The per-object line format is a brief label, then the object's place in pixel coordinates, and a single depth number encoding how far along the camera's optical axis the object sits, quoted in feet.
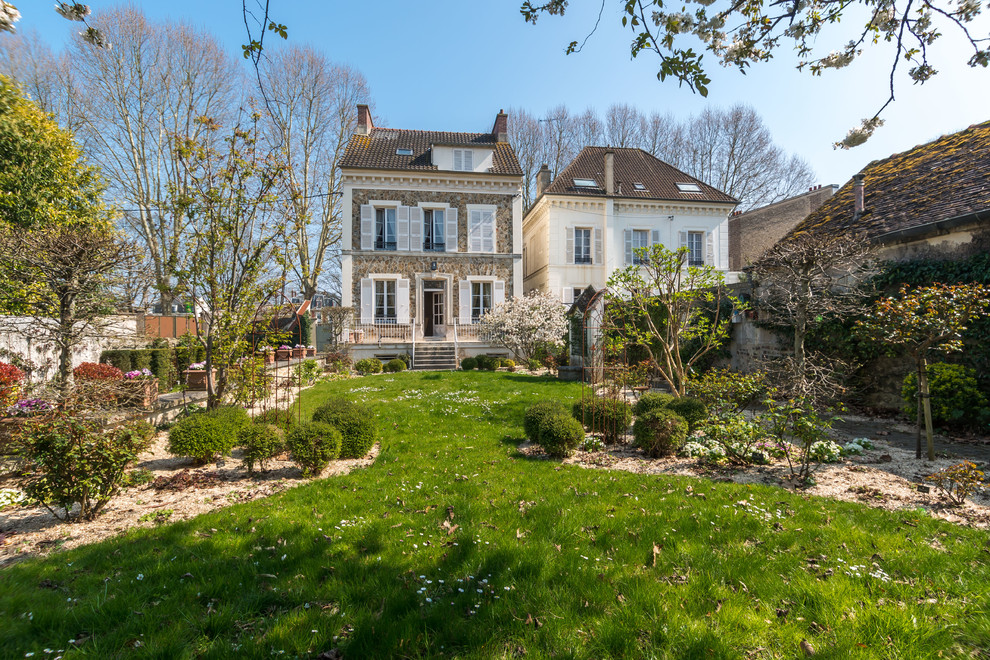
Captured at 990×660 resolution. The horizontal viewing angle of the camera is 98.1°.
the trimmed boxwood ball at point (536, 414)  18.28
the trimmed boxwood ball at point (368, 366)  47.47
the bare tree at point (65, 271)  17.42
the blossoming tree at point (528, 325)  48.21
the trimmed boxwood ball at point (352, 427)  17.56
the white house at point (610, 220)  65.10
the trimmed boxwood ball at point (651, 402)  19.61
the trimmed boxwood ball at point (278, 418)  19.36
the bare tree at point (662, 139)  89.86
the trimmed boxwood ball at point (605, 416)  19.75
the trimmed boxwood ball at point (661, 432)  17.35
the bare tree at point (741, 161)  84.53
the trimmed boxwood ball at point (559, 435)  17.35
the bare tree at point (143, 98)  54.80
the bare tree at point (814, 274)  21.43
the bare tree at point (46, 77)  49.60
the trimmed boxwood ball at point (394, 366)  48.76
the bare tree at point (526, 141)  87.15
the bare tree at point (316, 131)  66.28
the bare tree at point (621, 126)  89.30
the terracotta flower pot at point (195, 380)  27.81
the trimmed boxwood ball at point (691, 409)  18.95
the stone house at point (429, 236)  60.18
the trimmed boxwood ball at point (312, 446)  15.56
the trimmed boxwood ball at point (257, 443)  15.88
